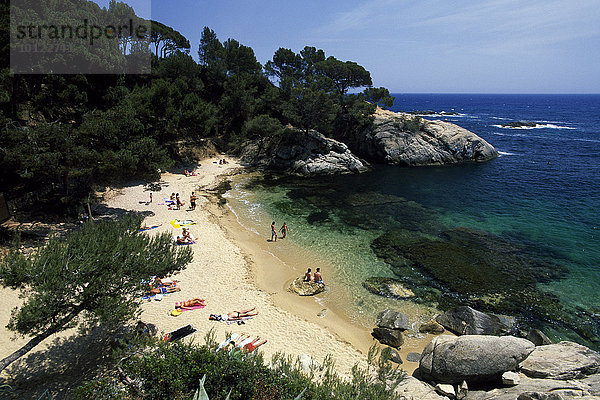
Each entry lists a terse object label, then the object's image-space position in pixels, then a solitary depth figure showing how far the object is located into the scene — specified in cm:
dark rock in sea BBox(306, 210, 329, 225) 2791
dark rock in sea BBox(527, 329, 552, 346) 1355
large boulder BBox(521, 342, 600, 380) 1059
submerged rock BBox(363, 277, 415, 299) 1770
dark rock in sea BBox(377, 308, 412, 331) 1480
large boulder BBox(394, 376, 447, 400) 993
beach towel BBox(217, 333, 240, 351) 1160
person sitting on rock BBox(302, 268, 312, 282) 1820
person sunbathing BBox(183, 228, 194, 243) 2171
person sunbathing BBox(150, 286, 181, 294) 1591
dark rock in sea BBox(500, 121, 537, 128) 9025
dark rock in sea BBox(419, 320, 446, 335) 1486
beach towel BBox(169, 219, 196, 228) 2438
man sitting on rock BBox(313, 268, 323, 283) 1816
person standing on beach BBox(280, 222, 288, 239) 2400
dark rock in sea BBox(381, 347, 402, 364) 1282
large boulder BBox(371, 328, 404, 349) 1395
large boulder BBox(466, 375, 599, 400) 887
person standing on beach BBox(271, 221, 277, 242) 2345
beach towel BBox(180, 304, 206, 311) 1481
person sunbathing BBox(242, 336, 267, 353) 1186
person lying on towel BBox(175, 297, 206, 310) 1490
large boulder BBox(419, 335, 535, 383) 1066
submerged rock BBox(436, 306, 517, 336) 1459
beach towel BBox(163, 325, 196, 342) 1218
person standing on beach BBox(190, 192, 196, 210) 2834
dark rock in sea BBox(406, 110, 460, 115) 12268
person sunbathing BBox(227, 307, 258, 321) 1441
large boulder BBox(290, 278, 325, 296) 1744
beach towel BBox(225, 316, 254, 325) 1414
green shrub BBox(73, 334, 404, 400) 836
